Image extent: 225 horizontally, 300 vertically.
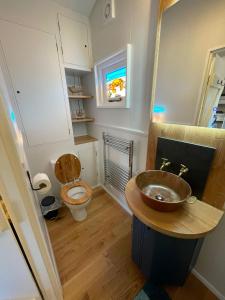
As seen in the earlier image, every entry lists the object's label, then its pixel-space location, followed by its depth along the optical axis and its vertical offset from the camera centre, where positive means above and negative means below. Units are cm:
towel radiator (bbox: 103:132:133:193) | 155 -82
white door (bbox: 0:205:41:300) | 59 -82
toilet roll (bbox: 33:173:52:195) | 107 -61
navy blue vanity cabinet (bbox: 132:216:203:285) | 88 -107
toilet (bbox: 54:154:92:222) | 168 -104
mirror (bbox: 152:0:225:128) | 76 +25
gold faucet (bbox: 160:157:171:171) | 108 -49
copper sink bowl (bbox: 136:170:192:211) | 92 -61
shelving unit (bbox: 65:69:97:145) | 199 +2
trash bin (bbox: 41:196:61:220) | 174 -133
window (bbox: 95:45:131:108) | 134 +27
